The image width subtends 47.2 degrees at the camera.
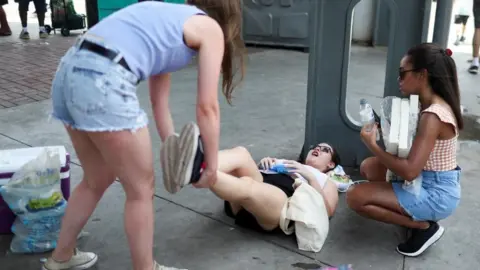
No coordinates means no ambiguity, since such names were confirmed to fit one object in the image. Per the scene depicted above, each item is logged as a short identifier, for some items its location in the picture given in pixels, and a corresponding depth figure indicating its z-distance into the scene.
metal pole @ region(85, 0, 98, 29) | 8.55
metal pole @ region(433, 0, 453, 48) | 3.31
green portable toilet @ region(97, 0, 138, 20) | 7.41
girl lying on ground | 1.96
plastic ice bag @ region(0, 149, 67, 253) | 2.47
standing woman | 1.83
